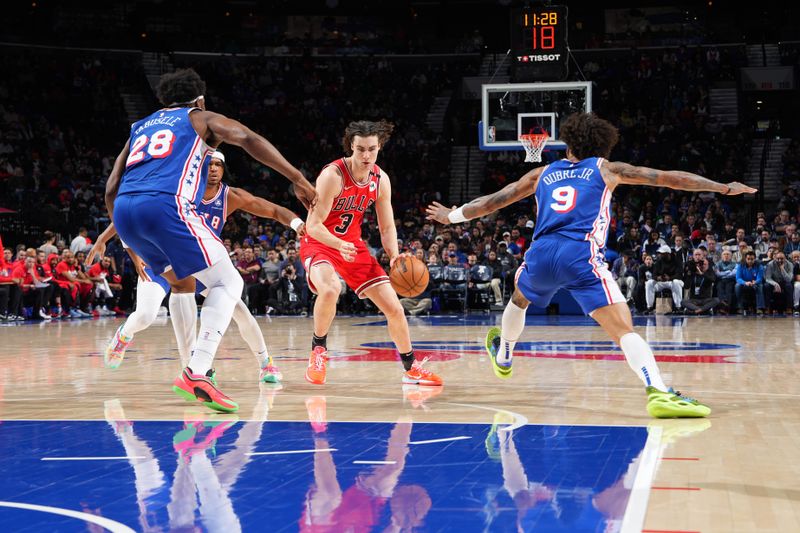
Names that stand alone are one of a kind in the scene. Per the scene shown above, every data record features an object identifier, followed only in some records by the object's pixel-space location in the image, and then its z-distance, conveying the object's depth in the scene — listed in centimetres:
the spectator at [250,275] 1939
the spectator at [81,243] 1892
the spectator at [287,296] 1923
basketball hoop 1738
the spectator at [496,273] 1889
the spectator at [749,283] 1756
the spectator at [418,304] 1844
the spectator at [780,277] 1734
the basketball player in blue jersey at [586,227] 544
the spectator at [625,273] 1822
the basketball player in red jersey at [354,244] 686
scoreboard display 1664
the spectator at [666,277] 1775
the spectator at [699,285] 1764
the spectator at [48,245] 1802
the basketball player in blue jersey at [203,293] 686
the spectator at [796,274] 1733
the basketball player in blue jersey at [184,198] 531
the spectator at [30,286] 1705
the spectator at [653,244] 1867
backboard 1717
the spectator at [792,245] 1788
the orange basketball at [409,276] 688
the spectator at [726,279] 1780
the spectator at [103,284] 1888
